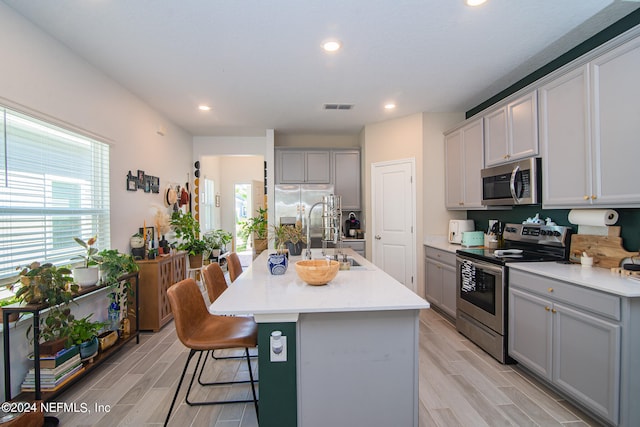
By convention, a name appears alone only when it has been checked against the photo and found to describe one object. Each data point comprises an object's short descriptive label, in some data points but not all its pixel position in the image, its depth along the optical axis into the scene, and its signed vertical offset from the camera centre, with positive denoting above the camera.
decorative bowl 1.84 -0.38
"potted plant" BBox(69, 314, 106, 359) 2.31 -0.96
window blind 2.01 +0.19
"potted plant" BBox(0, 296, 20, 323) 1.86 -0.57
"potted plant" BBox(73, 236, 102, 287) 2.41 -0.45
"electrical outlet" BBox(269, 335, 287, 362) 1.54 -0.71
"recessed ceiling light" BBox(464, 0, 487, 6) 1.93 +1.39
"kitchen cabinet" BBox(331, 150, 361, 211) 5.20 +0.66
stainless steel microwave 2.59 +0.28
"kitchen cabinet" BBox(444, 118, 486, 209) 3.42 +0.58
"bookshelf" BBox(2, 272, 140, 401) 1.79 -0.94
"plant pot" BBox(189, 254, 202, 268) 4.72 -0.75
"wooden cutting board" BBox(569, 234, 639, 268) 2.13 -0.29
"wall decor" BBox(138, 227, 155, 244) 3.50 -0.22
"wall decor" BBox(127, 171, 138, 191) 3.33 +0.38
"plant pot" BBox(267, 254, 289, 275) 2.26 -0.39
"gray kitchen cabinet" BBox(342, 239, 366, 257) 4.78 -0.51
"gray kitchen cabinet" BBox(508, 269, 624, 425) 1.68 -0.83
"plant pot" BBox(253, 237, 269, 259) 5.56 -0.59
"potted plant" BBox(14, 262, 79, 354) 1.91 -0.53
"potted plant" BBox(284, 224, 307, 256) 2.88 -0.20
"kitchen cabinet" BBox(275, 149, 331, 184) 5.15 +0.84
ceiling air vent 3.88 +1.43
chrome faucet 2.41 -0.02
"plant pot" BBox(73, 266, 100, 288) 2.41 -0.50
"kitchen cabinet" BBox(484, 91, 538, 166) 2.62 +0.80
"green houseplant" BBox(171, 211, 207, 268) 4.30 -0.34
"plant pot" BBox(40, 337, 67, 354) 2.09 -0.93
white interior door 4.27 -0.07
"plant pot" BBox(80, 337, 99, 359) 2.35 -1.08
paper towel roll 2.17 -0.04
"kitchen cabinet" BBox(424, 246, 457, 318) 3.38 -0.82
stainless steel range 2.52 -0.59
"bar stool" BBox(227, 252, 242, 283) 2.56 -0.47
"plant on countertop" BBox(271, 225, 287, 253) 2.86 -0.19
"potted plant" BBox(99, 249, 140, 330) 2.59 -0.56
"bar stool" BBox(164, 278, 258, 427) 1.74 -0.76
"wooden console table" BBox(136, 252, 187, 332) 3.30 -0.89
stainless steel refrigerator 5.02 +0.25
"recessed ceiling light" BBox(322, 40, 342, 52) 2.39 +1.39
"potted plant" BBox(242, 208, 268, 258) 5.41 -0.33
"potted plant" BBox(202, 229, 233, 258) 5.34 -0.54
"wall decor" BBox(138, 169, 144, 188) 3.54 +0.44
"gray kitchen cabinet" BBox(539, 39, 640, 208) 1.86 +0.57
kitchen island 1.55 -0.81
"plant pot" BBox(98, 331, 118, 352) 2.60 -1.12
